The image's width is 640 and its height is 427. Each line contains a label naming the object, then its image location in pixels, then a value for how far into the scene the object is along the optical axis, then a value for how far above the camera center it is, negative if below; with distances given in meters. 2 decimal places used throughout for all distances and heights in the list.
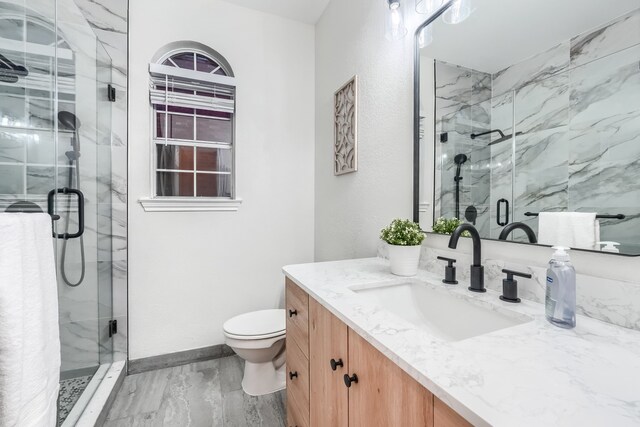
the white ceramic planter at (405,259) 1.17 -0.20
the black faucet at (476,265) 0.96 -0.18
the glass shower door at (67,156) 1.35 +0.28
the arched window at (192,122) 2.06 +0.67
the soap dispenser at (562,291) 0.69 -0.20
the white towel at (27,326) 0.75 -0.34
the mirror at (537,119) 0.70 +0.29
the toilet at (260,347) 1.64 -0.81
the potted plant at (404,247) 1.17 -0.15
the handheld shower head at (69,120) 1.53 +0.49
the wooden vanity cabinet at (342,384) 0.55 -0.45
